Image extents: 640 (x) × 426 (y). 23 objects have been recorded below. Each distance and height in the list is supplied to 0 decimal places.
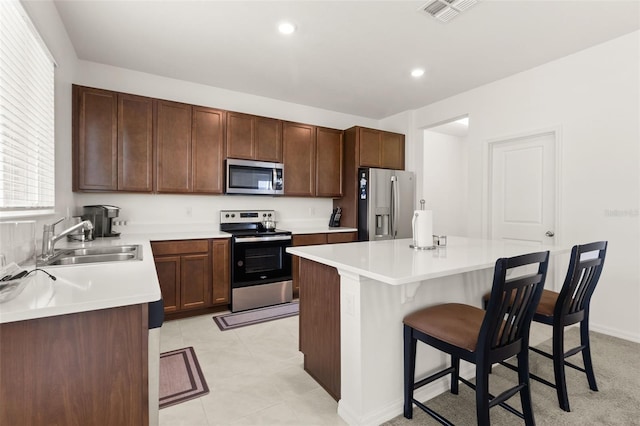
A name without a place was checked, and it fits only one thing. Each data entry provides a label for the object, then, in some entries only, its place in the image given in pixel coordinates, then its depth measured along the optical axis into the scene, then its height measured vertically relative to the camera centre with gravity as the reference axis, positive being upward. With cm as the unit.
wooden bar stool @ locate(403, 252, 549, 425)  135 -59
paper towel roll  216 -13
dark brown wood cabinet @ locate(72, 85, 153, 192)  302 +72
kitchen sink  192 -30
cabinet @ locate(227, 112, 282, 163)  379 +94
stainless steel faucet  179 -17
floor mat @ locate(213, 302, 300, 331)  314 -113
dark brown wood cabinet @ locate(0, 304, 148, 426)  97 -53
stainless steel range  348 -65
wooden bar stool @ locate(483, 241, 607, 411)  177 -59
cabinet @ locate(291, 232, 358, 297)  390 -38
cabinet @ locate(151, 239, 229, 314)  315 -65
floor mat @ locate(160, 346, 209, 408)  193 -115
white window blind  156 +56
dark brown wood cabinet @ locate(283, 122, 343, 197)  422 +73
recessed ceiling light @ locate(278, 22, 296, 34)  260 +157
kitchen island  161 -56
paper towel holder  213 -24
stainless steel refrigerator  437 +11
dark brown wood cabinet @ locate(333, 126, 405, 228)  450 +83
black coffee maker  305 -5
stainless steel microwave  377 +43
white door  337 +27
